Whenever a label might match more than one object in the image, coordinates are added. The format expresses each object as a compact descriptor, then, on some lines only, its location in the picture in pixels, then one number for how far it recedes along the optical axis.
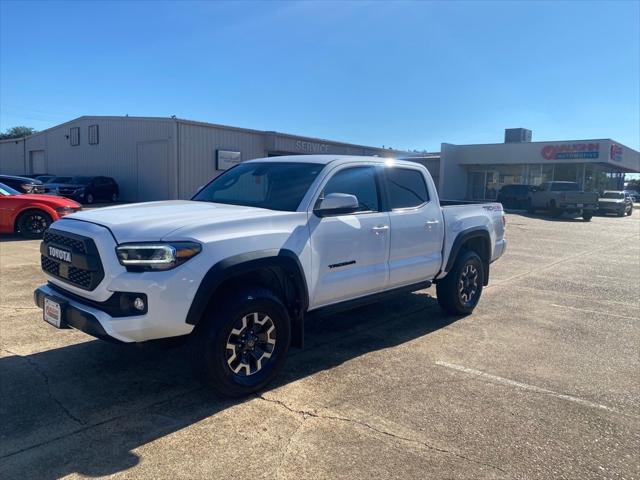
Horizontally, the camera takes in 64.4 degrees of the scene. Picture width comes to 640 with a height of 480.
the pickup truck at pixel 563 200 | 25.23
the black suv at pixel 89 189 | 25.25
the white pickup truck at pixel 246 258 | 3.53
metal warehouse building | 25.58
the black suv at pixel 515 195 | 30.94
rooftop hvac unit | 44.12
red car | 12.08
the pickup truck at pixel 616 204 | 30.14
